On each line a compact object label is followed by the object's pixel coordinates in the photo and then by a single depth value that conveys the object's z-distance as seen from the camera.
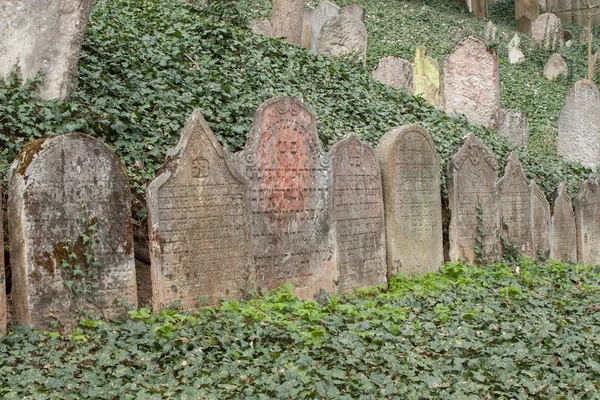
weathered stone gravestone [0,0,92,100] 6.28
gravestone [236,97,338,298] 6.22
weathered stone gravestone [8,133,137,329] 4.83
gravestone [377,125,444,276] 7.45
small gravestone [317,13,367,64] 13.77
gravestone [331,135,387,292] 6.92
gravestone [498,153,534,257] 9.00
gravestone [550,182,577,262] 10.05
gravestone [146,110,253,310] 5.44
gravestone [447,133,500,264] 8.22
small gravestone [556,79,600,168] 13.30
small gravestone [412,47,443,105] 13.61
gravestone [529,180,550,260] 9.55
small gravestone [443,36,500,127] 13.12
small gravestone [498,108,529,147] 13.38
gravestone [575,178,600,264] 10.60
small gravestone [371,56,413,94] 12.68
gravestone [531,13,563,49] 25.16
